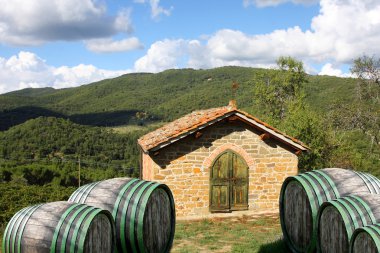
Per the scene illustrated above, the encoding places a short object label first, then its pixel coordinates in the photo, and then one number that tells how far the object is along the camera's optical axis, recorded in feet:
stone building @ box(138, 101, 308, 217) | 43.88
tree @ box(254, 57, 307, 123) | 110.83
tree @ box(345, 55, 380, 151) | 92.02
